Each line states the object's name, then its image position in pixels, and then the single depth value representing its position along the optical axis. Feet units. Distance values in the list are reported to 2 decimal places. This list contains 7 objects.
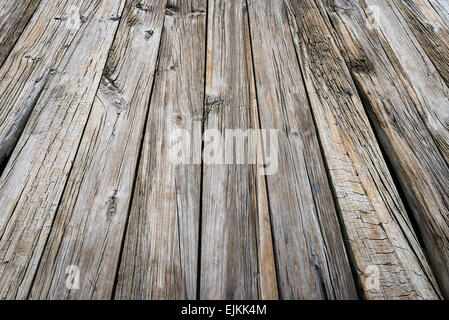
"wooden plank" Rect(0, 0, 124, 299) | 3.11
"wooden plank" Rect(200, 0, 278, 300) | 3.02
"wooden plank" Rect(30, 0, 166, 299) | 3.00
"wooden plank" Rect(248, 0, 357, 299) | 3.02
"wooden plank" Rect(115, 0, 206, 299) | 3.01
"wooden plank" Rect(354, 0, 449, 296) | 3.31
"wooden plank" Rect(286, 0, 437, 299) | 3.04
